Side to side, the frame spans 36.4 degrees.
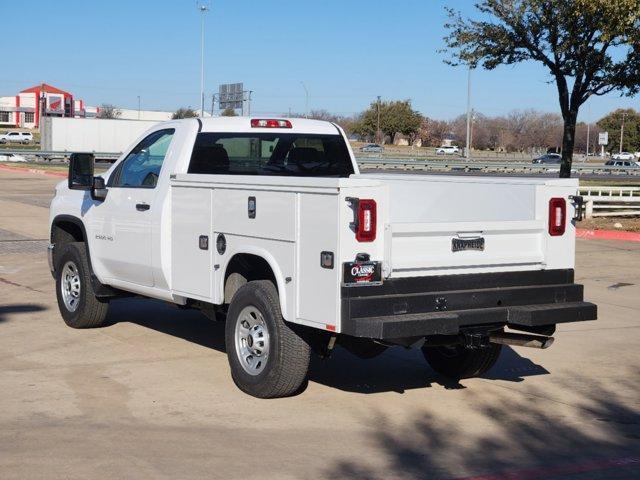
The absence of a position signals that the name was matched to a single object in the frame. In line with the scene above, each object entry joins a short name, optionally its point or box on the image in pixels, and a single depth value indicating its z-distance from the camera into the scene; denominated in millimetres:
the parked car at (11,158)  63556
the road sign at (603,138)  91000
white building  146500
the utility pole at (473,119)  129375
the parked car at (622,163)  75438
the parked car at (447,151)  99188
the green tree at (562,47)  22625
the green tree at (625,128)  127562
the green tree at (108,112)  136375
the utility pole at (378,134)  106062
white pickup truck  6586
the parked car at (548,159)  79388
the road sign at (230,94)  75188
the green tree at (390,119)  109938
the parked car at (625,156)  100919
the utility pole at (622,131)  120988
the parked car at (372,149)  84562
